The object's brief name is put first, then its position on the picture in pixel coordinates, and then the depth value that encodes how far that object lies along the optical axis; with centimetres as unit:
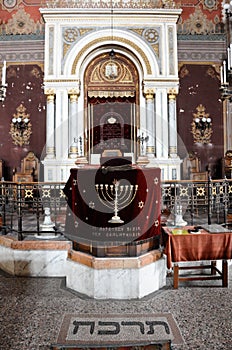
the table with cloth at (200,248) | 476
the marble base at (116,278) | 451
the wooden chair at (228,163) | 863
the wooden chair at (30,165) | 1165
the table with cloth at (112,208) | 461
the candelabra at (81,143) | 1045
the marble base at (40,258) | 546
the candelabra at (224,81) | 780
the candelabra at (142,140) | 1045
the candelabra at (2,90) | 776
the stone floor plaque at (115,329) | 326
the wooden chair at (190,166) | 1155
